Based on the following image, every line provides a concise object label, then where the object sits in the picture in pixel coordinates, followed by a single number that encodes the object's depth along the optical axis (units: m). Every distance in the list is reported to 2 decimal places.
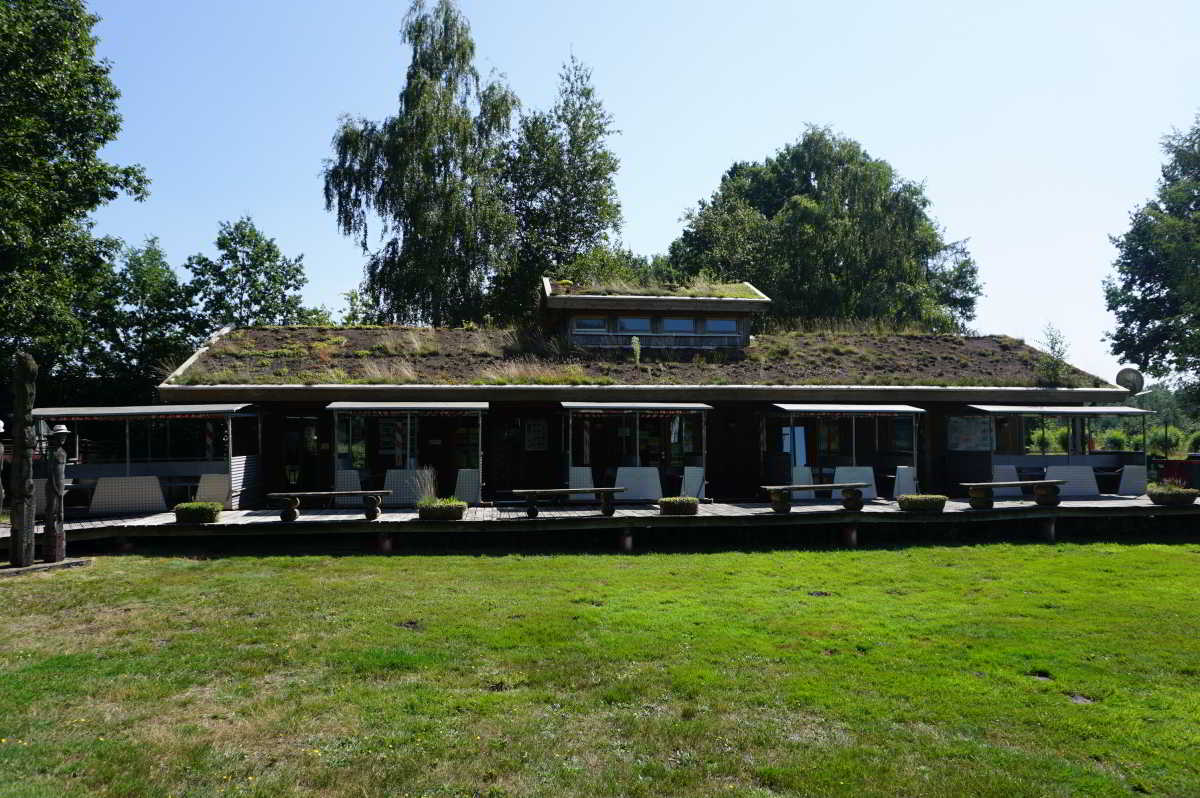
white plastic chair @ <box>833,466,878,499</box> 16.11
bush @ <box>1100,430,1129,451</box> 34.59
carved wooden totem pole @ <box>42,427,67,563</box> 11.30
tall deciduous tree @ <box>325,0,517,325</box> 30.23
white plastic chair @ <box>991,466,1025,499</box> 16.42
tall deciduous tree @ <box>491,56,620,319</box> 35.53
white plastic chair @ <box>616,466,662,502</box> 15.40
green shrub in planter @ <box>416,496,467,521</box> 12.95
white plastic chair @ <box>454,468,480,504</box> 15.05
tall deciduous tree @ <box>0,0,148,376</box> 19.81
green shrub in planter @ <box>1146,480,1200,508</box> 15.11
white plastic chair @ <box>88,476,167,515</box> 13.61
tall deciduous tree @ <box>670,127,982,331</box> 36.91
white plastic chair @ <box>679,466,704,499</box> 15.68
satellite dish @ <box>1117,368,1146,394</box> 19.70
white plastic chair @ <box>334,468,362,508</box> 14.73
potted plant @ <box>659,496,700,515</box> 13.60
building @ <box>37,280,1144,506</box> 15.27
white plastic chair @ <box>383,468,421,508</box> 14.66
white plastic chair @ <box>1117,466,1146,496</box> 16.95
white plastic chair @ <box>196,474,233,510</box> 14.06
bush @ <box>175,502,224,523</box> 12.49
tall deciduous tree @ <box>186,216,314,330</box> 31.12
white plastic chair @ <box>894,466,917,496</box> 16.16
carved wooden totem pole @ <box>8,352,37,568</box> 10.98
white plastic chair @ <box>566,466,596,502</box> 15.17
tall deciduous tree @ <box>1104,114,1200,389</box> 33.78
